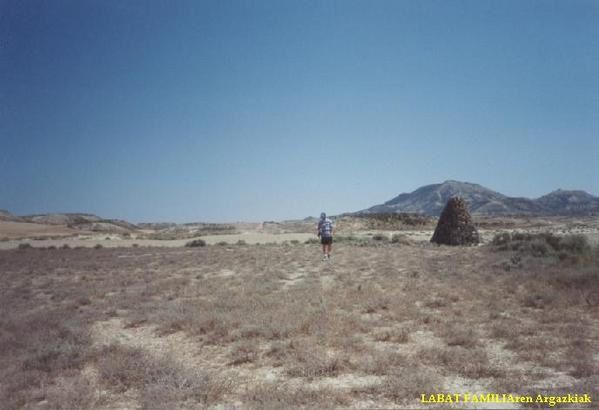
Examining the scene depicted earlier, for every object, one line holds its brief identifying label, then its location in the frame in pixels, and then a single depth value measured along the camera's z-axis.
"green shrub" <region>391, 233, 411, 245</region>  28.52
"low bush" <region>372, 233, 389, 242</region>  32.05
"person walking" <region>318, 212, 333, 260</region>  19.06
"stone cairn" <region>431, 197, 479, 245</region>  25.27
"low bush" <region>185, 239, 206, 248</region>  31.74
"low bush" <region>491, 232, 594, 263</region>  15.12
